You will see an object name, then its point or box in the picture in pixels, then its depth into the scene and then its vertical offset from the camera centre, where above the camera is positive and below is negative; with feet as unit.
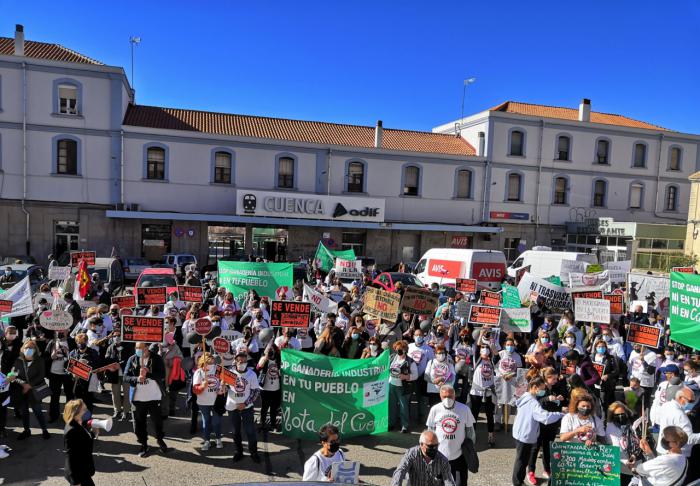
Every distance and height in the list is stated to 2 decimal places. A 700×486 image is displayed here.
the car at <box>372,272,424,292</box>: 62.39 -7.60
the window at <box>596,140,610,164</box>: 119.34 +17.14
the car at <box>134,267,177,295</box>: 52.85 -7.58
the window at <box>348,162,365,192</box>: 105.09 +7.68
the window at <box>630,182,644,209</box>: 121.39 +7.52
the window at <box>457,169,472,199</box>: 111.65 +7.54
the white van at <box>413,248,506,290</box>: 63.46 -6.07
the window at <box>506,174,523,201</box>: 114.21 +7.59
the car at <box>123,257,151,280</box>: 73.20 -9.13
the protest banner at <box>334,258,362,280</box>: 57.47 -6.21
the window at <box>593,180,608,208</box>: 119.85 +7.58
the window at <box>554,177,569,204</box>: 117.60 +7.37
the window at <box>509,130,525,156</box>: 113.39 +17.44
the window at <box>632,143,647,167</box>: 121.24 +16.85
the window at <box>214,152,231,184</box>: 97.14 +7.59
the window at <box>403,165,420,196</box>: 108.37 +7.72
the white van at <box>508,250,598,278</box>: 67.92 -5.31
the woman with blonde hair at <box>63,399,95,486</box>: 17.89 -8.56
